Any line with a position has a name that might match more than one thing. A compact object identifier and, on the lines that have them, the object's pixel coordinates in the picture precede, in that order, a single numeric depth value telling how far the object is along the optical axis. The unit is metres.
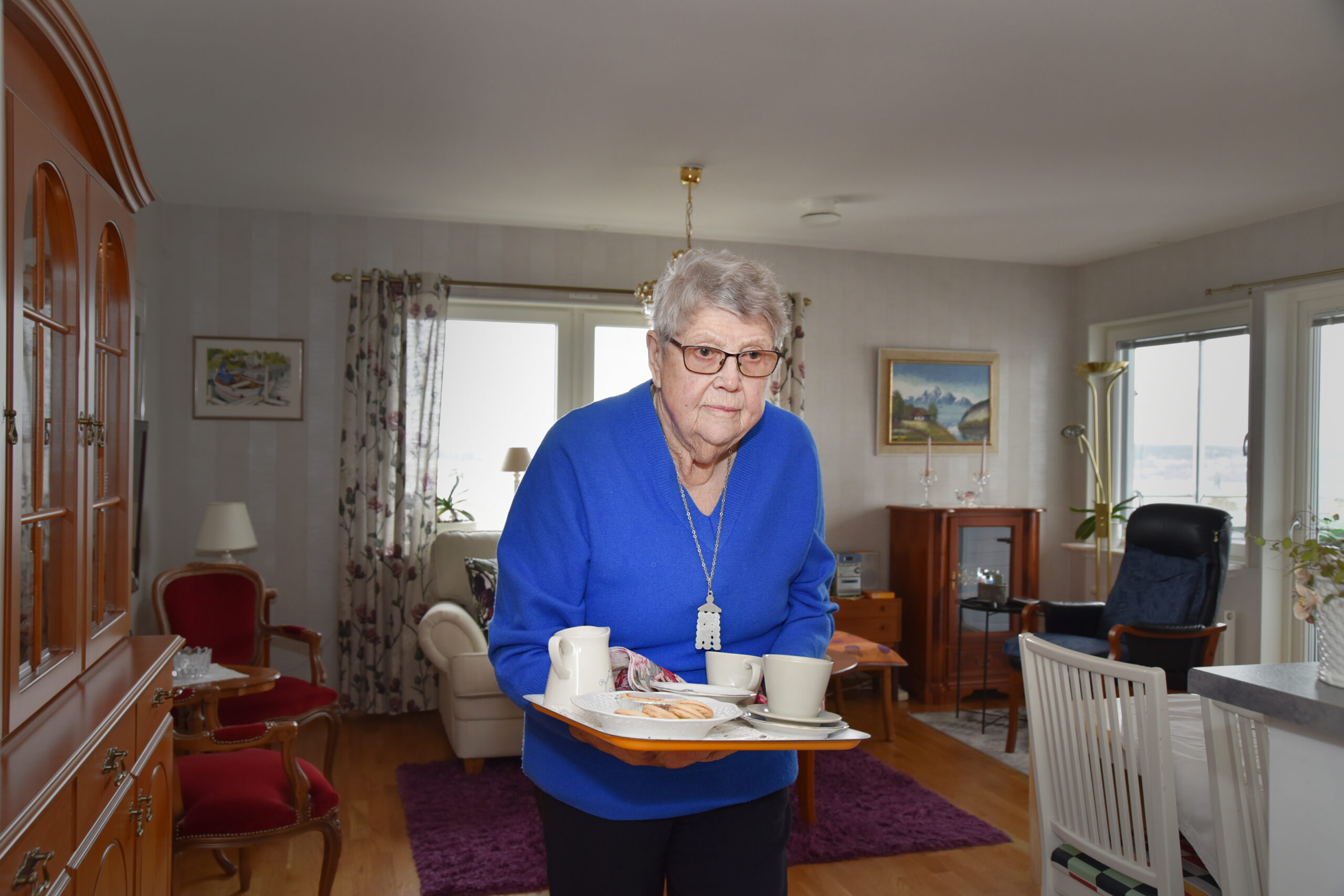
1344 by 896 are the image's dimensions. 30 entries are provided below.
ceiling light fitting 4.07
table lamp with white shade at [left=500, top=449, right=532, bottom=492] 4.92
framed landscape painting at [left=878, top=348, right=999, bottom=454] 5.80
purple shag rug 3.07
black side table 4.88
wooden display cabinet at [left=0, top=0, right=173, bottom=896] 1.35
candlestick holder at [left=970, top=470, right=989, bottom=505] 5.89
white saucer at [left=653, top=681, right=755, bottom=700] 1.17
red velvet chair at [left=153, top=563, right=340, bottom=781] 3.58
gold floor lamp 5.25
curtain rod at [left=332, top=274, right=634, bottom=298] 4.82
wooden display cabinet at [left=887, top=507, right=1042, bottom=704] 5.36
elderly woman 1.26
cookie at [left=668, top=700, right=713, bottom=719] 1.08
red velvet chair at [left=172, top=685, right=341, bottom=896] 2.32
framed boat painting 4.76
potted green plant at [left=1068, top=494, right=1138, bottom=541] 5.56
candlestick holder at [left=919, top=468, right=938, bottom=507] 5.75
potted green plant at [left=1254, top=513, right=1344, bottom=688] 1.30
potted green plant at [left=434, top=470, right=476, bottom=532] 5.00
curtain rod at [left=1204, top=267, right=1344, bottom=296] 4.64
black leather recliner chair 4.15
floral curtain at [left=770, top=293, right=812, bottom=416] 5.41
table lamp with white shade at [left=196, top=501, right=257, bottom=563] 4.12
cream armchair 3.99
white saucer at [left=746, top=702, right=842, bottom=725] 1.12
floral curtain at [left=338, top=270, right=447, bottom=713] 4.79
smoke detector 4.63
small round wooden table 3.01
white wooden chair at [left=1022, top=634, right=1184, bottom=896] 1.78
